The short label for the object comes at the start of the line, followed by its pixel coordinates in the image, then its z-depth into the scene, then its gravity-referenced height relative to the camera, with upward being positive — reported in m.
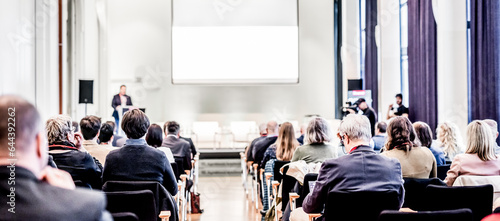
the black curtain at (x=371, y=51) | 12.62 +1.59
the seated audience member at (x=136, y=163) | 3.37 -0.32
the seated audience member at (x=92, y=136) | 4.40 -0.18
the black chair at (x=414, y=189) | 3.34 -0.49
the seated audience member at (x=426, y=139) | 4.67 -0.23
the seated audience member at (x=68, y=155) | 3.41 -0.27
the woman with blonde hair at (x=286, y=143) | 5.44 -0.30
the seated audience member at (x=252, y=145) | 7.12 -0.42
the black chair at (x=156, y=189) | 2.98 -0.45
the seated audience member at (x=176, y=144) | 6.45 -0.36
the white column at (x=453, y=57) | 7.85 +0.88
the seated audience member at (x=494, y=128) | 4.55 -0.13
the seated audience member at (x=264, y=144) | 6.74 -0.38
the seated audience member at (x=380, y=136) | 6.40 -0.27
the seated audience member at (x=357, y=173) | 2.80 -0.32
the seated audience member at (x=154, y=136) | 5.02 -0.20
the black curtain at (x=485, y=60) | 7.23 +0.79
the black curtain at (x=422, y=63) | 9.20 +0.98
